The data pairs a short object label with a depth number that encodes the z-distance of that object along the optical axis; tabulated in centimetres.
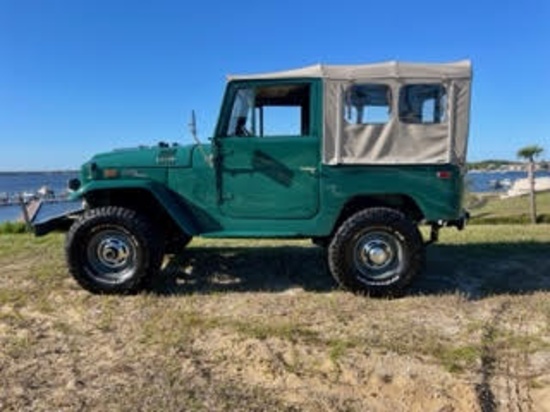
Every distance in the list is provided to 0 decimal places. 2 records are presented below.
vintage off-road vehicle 586
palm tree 1397
